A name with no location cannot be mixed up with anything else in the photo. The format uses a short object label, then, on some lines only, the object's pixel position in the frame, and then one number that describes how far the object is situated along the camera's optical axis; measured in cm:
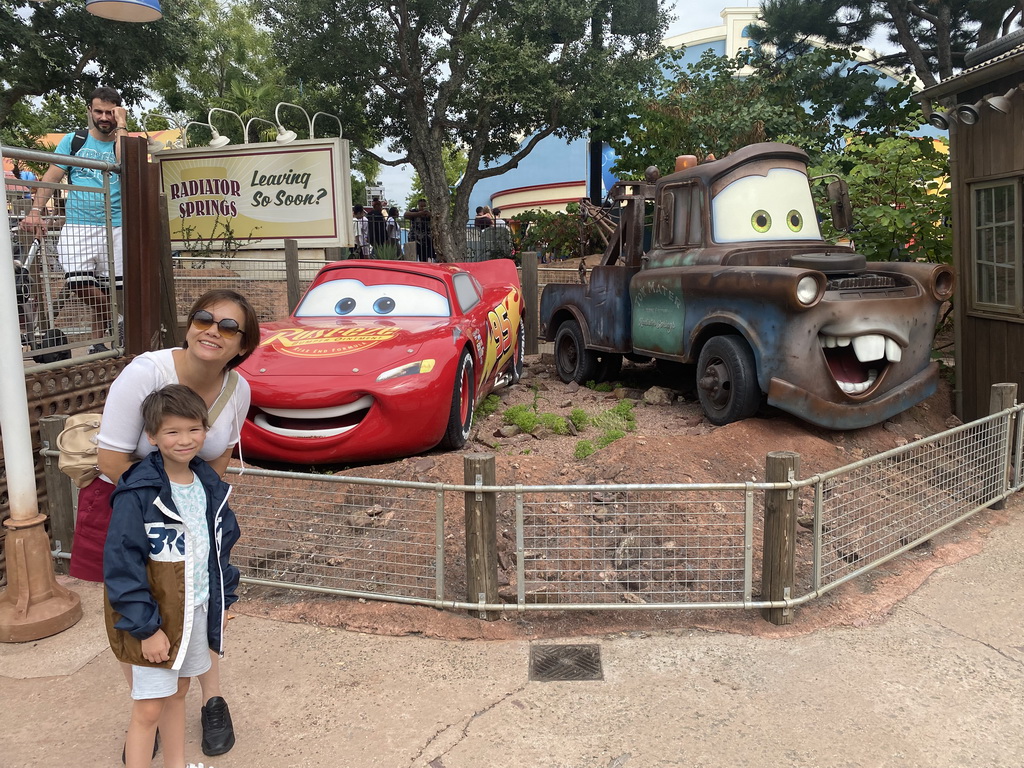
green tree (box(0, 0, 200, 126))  1482
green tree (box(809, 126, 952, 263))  869
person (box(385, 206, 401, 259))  1822
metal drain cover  351
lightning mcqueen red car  532
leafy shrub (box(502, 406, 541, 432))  677
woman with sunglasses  265
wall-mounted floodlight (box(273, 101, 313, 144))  1304
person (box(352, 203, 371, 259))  1620
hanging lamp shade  526
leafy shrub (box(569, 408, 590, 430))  697
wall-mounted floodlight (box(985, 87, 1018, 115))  656
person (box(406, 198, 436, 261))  1909
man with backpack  506
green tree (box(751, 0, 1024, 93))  1658
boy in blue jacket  245
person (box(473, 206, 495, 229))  1980
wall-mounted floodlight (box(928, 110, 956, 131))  737
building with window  671
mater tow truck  597
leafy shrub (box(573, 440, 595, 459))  602
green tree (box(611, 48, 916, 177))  1406
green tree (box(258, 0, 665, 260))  1591
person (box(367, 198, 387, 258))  1844
